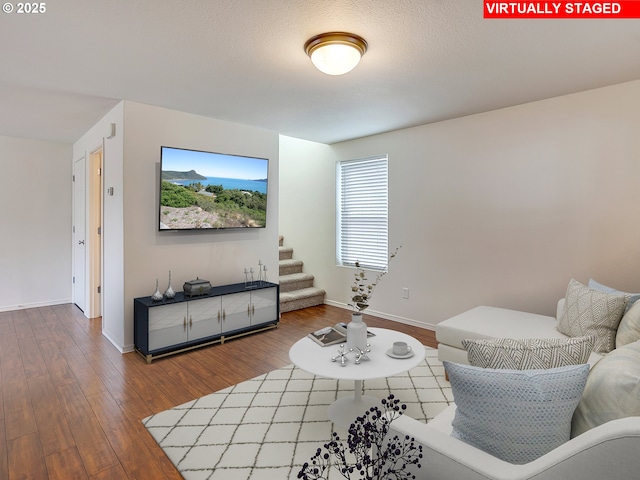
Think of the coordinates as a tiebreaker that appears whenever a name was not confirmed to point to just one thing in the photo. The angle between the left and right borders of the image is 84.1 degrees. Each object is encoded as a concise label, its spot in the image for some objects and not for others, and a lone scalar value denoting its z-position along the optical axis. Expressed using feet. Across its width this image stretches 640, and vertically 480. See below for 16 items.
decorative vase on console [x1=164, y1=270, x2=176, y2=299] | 11.59
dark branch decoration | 2.76
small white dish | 7.54
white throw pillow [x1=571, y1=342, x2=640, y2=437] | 3.30
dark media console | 11.02
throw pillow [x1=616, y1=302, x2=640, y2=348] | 6.88
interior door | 16.29
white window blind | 15.75
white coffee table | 6.93
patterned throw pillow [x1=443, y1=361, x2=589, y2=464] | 3.49
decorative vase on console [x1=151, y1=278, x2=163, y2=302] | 11.30
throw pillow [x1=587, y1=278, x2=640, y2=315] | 7.54
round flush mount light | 7.22
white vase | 7.80
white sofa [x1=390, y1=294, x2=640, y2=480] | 2.68
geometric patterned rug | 6.42
